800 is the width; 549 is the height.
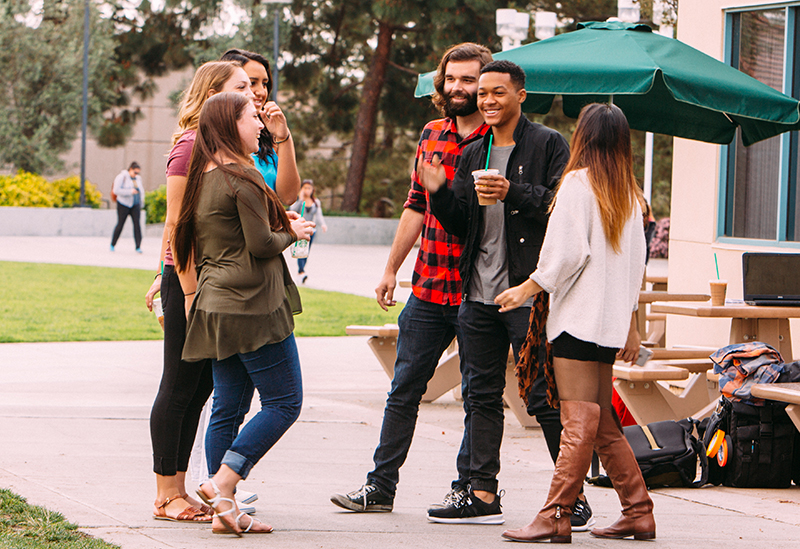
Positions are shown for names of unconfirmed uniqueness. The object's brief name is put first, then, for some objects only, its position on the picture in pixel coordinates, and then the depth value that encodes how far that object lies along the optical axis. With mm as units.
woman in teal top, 8562
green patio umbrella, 12383
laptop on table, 12977
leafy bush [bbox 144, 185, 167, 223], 64806
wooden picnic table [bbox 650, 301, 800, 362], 12516
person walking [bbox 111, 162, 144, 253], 45625
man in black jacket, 8211
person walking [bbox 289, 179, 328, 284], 34750
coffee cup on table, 12883
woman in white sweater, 7598
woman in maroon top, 8156
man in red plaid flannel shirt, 8773
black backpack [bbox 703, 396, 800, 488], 10617
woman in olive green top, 7691
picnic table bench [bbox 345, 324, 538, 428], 14648
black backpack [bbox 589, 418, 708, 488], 10352
